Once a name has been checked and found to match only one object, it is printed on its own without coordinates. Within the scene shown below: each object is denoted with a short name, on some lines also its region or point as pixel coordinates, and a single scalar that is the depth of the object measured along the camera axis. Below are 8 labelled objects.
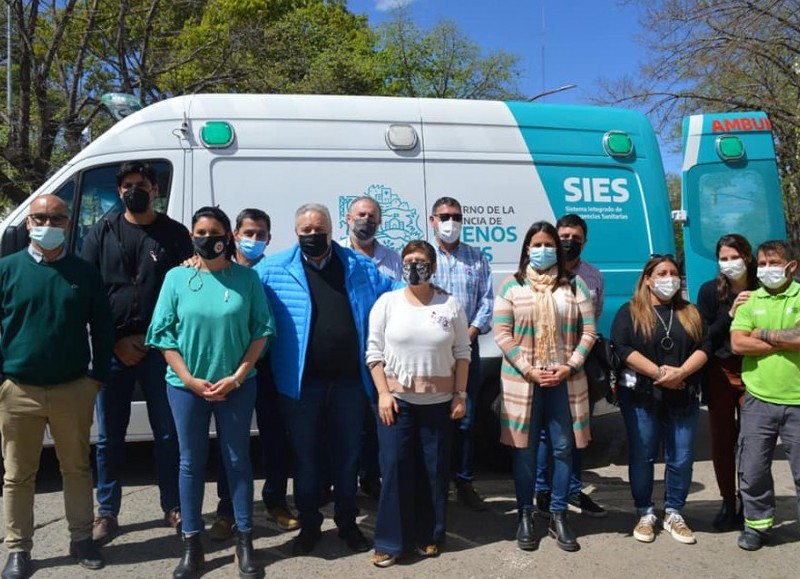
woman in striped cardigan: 3.73
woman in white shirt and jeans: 3.49
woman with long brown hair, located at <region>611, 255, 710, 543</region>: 3.81
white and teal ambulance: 4.71
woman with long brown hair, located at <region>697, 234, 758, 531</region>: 4.01
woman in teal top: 3.38
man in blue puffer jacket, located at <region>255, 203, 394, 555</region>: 3.61
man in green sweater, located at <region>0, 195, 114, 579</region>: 3.38
